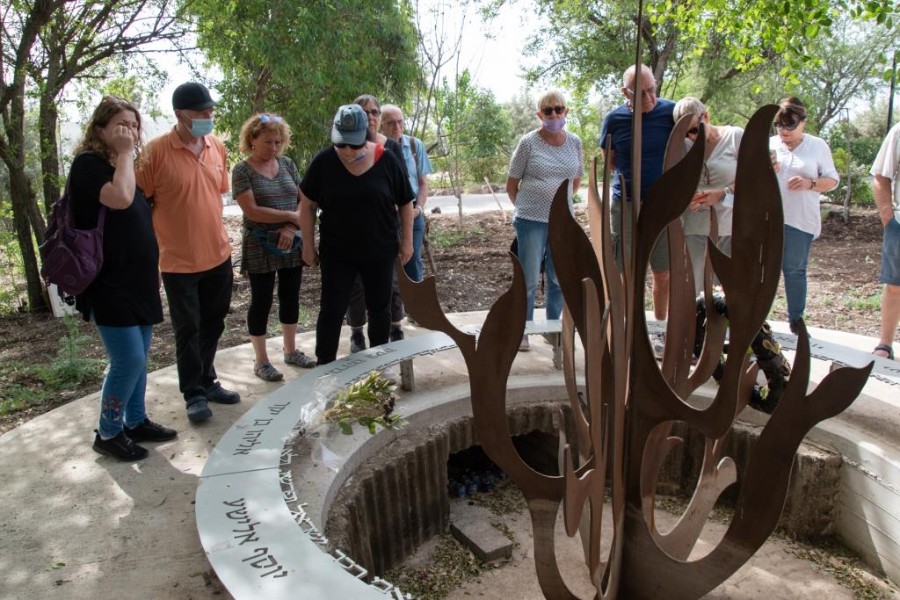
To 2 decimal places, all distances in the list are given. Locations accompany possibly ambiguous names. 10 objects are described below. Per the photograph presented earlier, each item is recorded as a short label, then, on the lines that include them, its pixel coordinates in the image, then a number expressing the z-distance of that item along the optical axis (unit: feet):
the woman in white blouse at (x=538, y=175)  13.33
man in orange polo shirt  10.28
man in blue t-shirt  12.25
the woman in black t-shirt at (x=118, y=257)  8.93
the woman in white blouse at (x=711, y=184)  12.25
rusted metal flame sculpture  6.28
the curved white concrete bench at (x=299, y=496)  6.58
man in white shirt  12.53
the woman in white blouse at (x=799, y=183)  13.70
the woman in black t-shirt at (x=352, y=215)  11.18
